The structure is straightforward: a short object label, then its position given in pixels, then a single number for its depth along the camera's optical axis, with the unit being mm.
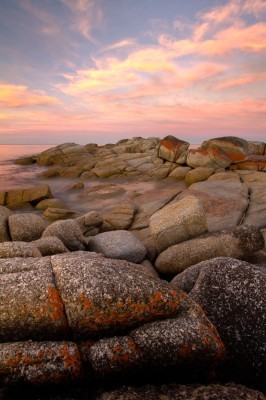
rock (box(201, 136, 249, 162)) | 25500
